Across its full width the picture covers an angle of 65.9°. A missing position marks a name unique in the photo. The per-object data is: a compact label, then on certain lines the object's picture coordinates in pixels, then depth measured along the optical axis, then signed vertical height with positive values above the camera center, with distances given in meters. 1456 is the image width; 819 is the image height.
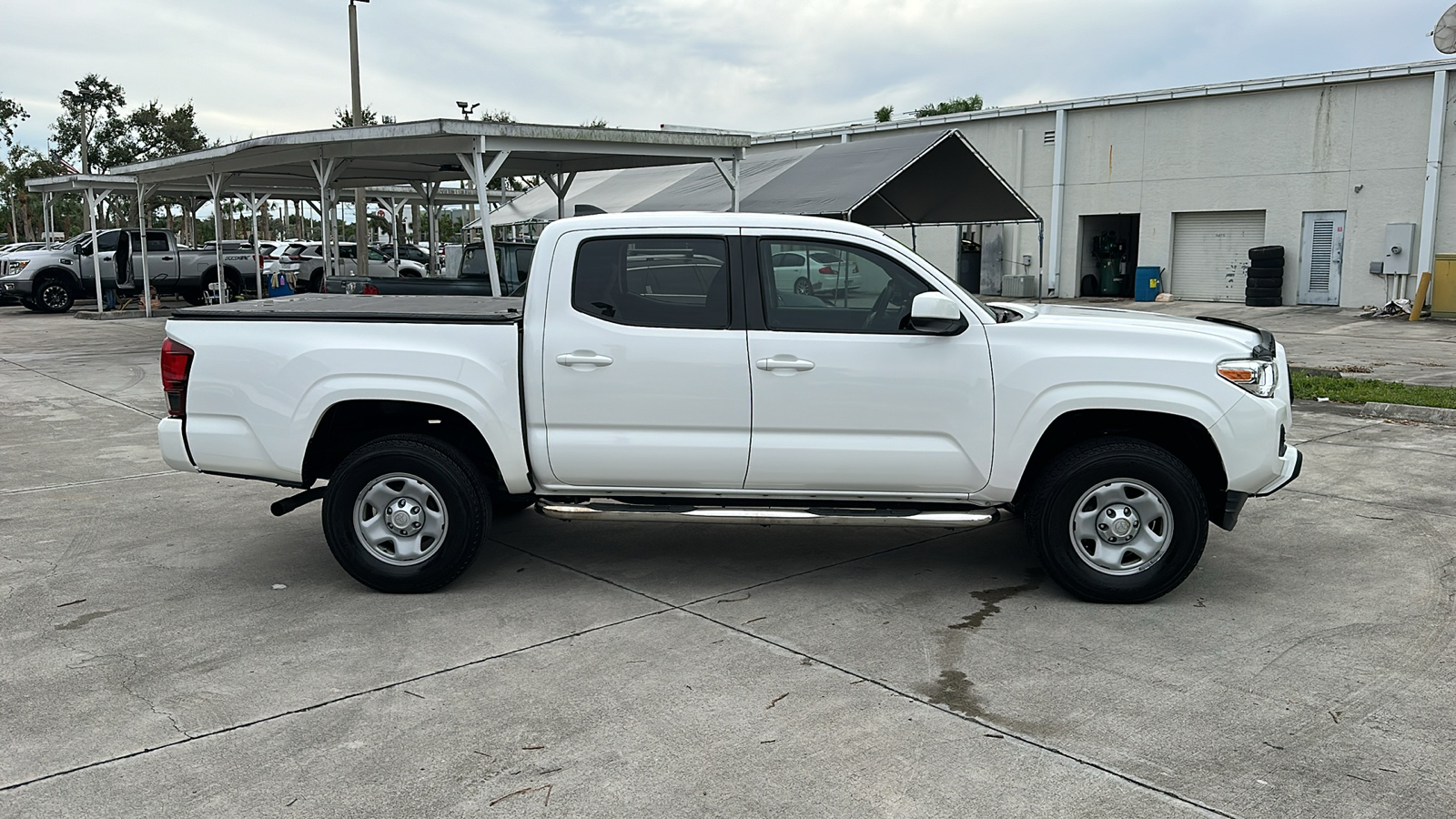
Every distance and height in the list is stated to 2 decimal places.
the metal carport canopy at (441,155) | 14.75 +1.67
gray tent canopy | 16.77 +1.28
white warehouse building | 25.17 +2.02
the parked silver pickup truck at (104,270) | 27.22 -0.31
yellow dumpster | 23.48 -0.39
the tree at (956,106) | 53.03 +7.71
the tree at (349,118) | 44.78 +5.68
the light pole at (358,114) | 25.30 +3.36
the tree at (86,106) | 45.91 +6.21
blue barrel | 29.38 -0.47
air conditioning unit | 31.27 -0.61
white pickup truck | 5.25 -0.67
